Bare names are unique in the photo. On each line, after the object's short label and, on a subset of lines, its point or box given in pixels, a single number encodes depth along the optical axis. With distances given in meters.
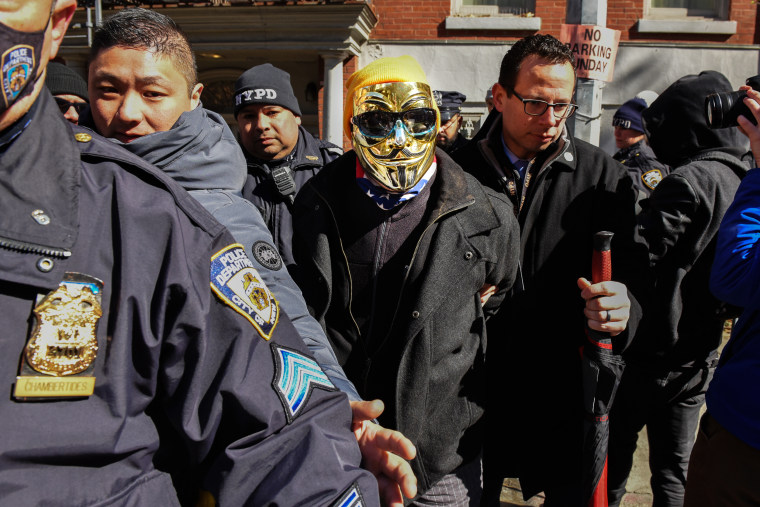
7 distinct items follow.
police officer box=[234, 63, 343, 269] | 3.18
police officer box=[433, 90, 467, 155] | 5.26
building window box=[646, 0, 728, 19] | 9.16
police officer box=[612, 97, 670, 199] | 4.36
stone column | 9.02
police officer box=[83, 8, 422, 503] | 1.47
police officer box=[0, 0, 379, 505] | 0.87
